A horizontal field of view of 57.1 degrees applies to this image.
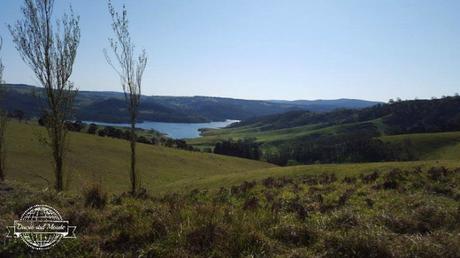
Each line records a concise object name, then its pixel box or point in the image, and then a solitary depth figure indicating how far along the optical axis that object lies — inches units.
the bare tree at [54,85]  709.3
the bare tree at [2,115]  1230.3
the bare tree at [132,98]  984.9
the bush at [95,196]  421.1
